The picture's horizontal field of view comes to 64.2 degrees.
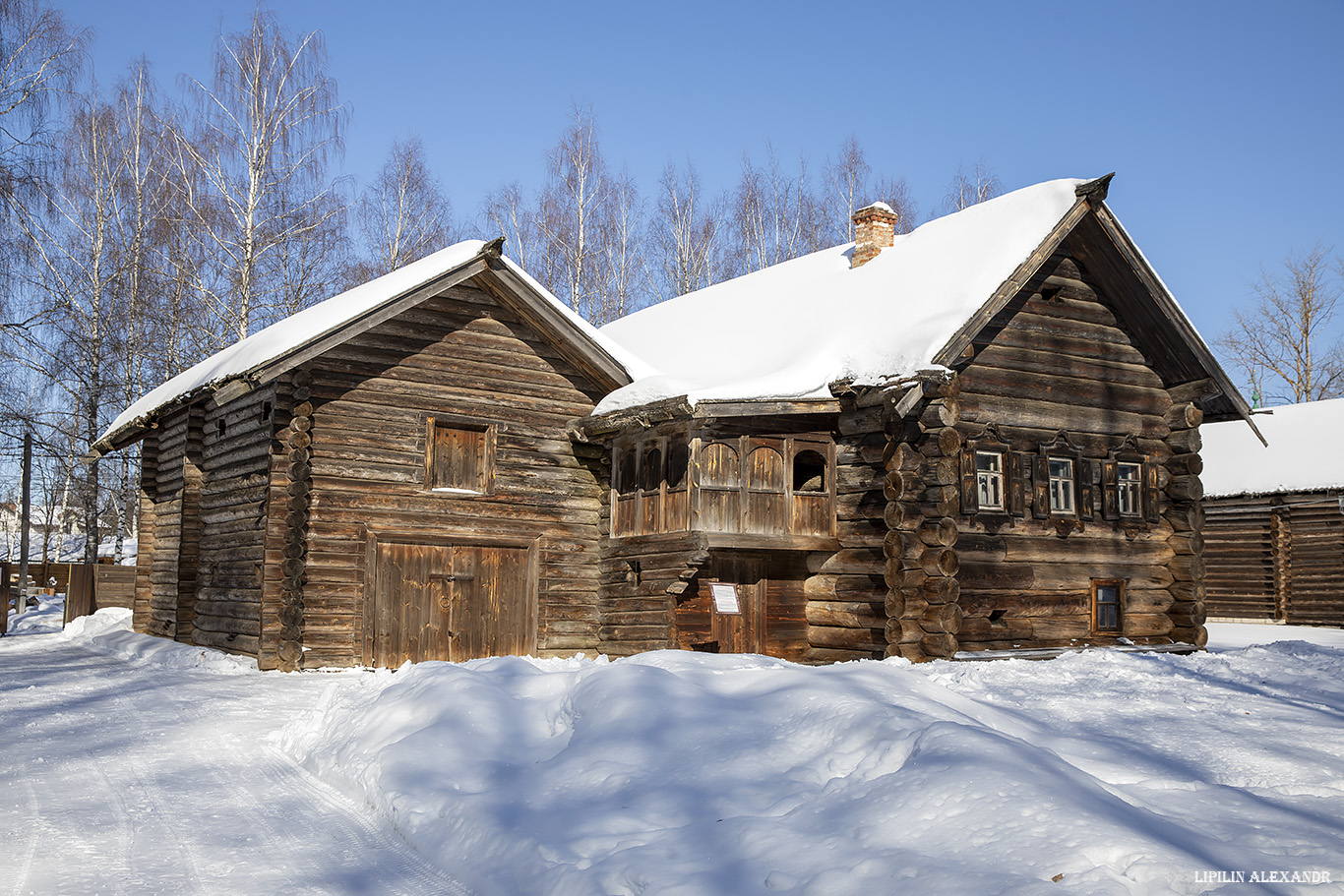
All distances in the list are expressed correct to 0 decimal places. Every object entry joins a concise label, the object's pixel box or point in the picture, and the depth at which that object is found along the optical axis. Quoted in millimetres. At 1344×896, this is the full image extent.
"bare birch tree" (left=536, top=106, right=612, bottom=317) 35844
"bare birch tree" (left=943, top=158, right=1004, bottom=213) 40062
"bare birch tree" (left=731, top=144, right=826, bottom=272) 39844
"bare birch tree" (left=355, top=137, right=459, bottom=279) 34469
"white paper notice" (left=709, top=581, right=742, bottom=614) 16766
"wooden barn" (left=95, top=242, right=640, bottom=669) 16844
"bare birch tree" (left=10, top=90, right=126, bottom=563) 31219
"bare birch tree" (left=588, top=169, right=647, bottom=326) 38281
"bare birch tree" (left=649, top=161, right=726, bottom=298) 38094
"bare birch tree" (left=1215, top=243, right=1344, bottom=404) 46750
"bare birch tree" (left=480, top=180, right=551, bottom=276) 38719
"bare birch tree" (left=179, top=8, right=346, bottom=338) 28516
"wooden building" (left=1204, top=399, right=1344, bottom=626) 29969
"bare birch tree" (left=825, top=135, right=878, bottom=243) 38594
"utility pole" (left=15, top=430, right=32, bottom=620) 31281
